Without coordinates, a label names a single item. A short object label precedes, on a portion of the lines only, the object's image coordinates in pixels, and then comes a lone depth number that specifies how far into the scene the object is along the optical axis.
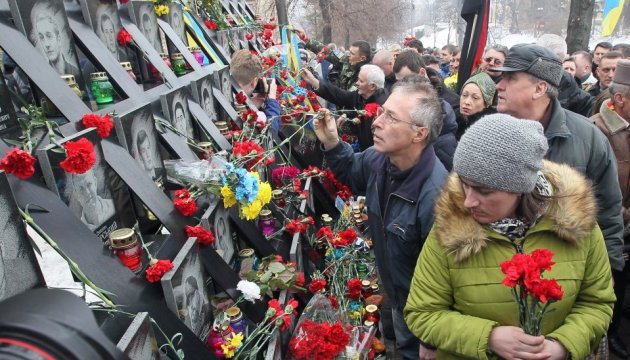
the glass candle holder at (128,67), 2.76
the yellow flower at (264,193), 2.28
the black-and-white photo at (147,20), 3.12
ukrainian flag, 9.97
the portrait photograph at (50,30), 2.03
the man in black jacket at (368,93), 4.18
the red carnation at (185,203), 2.10
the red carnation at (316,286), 2.60
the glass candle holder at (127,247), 1.69
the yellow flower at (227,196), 2.17
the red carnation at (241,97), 3.61
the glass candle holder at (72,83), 2.15
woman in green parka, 1.42
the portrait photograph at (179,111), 2.56
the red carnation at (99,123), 1.85
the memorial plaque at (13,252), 1.21
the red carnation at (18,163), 1.38
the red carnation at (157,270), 1.66
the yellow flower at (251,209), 2.23
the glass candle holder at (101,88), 2.39
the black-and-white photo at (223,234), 2.26
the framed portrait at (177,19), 3.74
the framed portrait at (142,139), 2.07
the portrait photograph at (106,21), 2.62
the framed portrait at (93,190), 1.61
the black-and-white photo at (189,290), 1.70
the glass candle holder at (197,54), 3.97
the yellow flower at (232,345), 1.84
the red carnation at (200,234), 2.00
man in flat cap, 2.26
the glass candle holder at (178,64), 3.45
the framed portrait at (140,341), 1.22
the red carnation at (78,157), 1.51
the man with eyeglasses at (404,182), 2.11
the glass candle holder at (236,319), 1.94
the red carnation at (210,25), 4.84
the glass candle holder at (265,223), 2.82
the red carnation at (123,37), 2.82
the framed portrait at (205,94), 2.99
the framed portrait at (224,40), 4.84
